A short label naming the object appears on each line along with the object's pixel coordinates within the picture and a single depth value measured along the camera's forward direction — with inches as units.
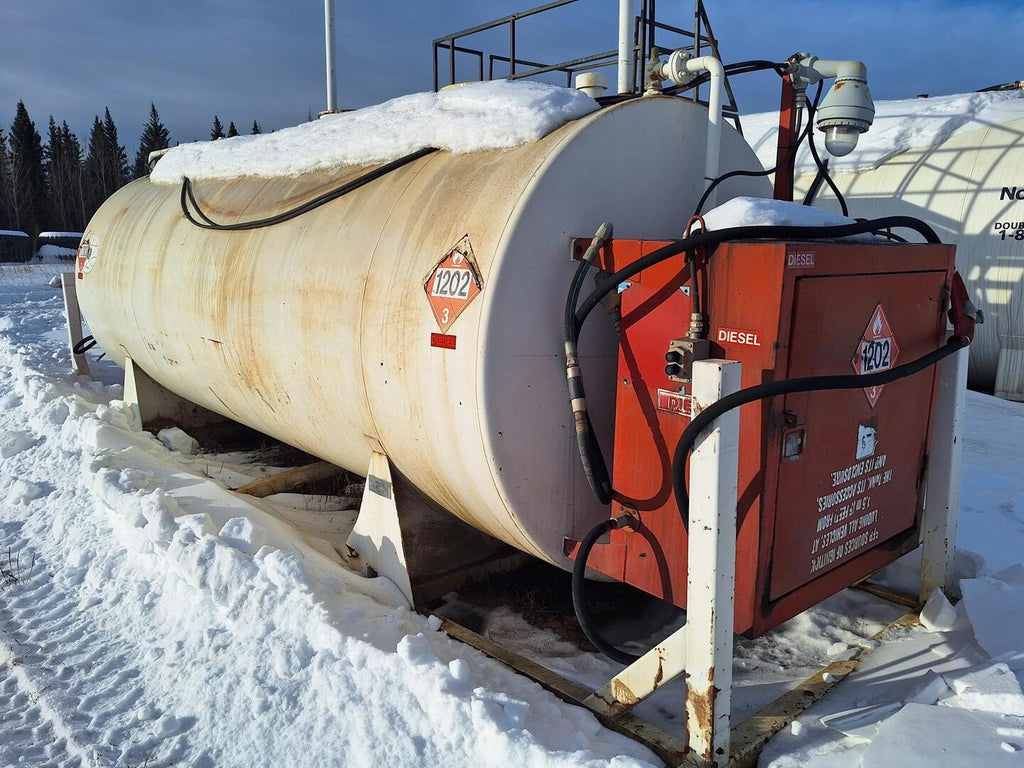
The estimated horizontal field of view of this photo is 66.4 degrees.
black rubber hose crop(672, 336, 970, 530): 89.4
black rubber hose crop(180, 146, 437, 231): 146.6
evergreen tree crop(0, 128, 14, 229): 2057.1
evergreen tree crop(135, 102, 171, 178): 2691.4
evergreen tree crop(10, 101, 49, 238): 2100.5
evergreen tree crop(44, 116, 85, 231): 2228.1
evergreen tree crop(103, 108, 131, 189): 2409.0
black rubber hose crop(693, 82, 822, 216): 132.9
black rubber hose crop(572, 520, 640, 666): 110.9
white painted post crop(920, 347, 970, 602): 133.8
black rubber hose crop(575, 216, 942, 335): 96.2
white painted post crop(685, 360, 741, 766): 91.9
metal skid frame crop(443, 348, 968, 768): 92.4
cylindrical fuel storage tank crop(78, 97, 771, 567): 113.6
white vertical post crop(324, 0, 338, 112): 276.4
